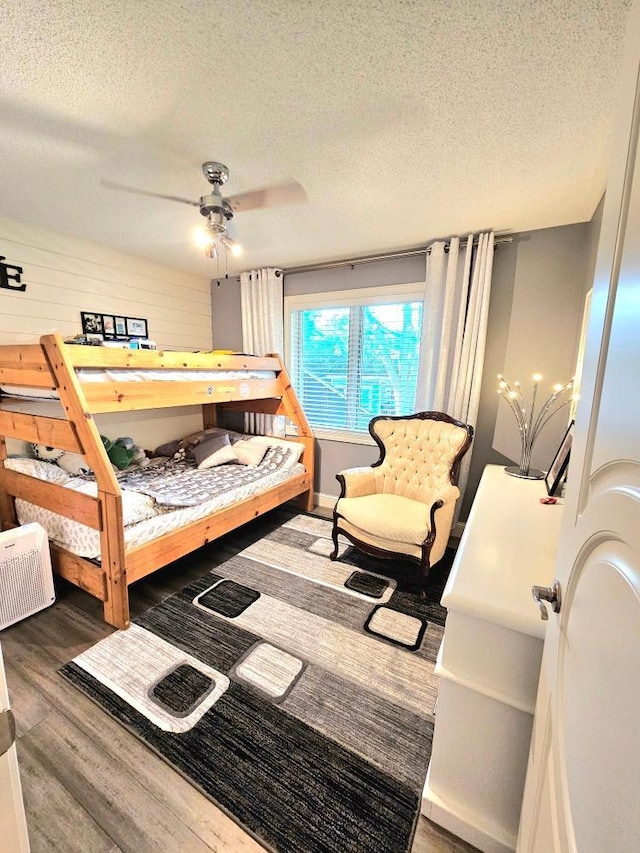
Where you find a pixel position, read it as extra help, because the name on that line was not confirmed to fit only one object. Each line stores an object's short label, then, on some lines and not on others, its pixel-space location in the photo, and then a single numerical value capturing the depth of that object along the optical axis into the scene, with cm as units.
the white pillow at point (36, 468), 224
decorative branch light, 233
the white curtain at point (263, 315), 352
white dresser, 94
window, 317
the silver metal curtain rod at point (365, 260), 287
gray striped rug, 118
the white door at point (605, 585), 42
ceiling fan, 176
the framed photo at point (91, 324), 299
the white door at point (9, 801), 57
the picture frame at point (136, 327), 331
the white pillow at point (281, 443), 339
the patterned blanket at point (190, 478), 247
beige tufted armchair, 223
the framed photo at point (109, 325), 312
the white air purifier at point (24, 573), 183
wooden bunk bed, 180
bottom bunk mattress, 202
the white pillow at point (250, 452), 340
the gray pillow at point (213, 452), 331
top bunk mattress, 201
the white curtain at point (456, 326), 264
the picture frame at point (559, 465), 181
